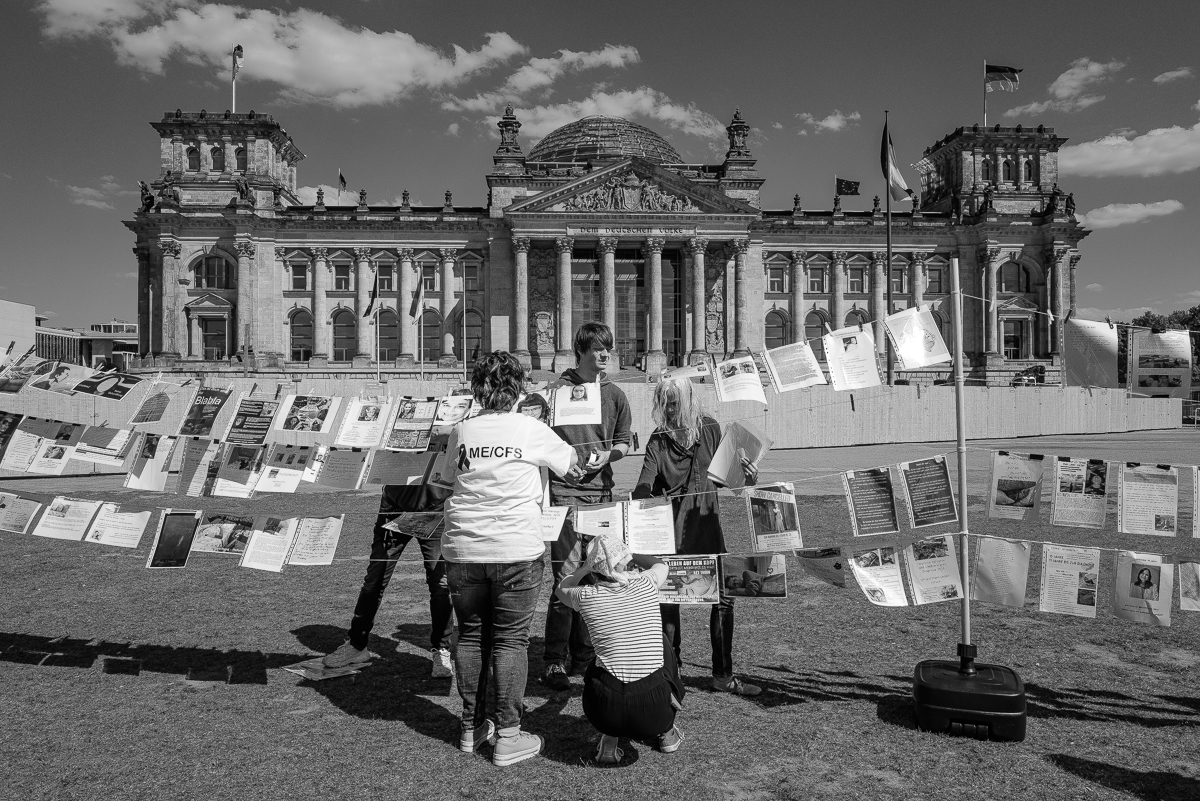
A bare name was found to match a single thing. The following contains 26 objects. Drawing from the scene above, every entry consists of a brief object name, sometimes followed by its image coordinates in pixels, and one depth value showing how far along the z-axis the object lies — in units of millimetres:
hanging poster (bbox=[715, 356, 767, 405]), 6418
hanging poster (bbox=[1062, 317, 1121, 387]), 6660
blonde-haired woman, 5516
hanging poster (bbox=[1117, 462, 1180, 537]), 5070
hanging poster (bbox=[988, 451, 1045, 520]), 5320
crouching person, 4387
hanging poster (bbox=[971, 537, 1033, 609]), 5145
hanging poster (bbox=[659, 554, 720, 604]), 5246
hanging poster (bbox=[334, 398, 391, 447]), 6199
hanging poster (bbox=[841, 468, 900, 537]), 5297
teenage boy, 5715
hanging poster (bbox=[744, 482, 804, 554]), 5457
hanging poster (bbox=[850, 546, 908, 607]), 5320
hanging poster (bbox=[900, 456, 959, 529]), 5267
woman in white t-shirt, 4480
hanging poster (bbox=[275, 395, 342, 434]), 6297
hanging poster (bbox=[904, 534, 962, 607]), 5285
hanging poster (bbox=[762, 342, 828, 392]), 6332
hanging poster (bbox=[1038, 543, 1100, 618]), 5156
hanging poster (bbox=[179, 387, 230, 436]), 6102
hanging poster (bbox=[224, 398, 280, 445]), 6090
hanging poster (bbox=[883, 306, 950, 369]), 5742
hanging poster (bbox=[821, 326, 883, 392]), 6168
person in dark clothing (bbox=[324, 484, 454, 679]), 5828
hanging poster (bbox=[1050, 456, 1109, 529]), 5125
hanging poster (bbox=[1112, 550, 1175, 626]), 5004
